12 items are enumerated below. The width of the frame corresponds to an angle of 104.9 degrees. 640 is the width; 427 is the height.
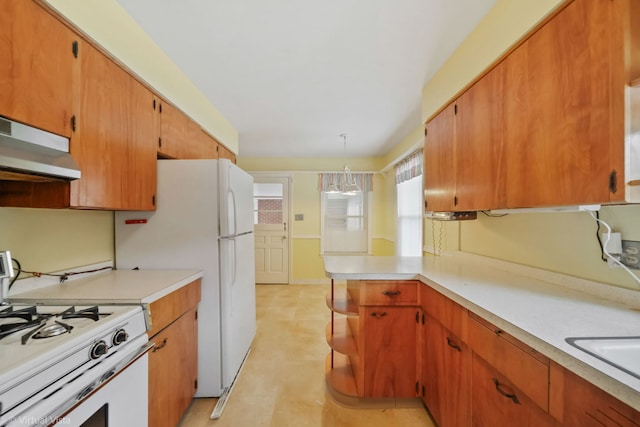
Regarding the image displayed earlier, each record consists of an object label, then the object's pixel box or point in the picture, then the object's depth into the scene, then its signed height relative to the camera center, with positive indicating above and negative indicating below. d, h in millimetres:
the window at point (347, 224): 4820 -171
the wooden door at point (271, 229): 4684 -258
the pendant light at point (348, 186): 3505 +425
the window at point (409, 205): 3214 +150
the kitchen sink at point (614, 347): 715 -392
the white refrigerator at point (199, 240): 1721 -170
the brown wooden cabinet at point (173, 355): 1258 -803
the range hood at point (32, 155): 857 +239
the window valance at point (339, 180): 4621 +676
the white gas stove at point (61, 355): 653 -446
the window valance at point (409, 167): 3072 +666
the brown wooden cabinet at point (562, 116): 772 +405
